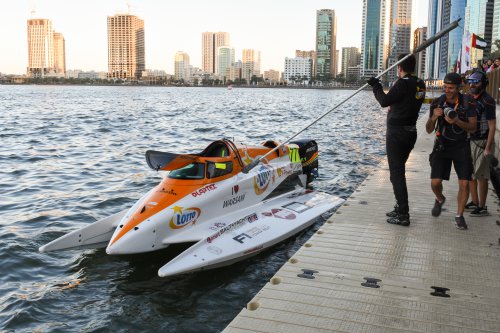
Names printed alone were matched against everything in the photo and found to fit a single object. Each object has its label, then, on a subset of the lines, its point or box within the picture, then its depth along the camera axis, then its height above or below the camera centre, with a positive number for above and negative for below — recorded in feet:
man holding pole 25.03 -0.38
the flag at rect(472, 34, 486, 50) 86.38 +11.35
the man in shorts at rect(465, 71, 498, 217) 26.45 -1.11
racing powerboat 26.76 -6.92
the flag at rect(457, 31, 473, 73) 84.43 +9.12
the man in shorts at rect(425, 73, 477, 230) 24.67 -1.21
